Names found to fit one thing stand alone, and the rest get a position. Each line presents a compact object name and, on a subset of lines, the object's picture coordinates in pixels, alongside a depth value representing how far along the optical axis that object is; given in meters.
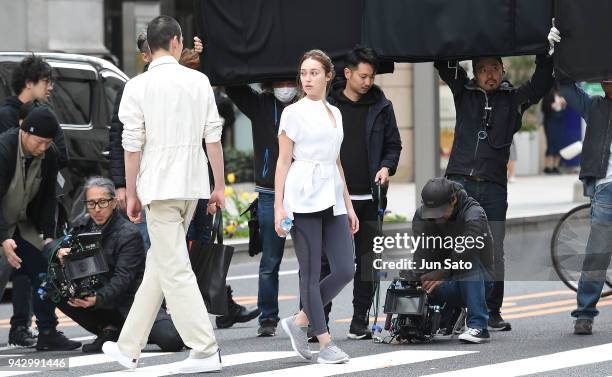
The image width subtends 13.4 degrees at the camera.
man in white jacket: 13.64
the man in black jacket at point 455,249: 15.57
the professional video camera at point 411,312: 15.65
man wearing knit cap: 15.73
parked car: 22.48
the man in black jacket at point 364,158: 16.04
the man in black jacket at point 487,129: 16.45
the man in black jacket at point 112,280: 15.57
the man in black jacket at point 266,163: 16.61
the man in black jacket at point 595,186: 15.89
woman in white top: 14.29
